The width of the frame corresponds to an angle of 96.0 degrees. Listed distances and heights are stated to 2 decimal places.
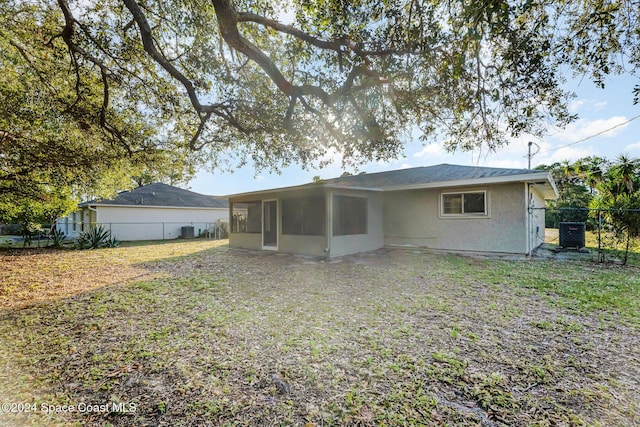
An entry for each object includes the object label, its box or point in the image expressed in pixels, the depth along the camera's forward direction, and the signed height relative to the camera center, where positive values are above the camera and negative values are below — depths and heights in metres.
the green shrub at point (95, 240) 13.18 -1.01
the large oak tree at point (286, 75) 4.05 +2.78
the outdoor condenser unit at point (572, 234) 10.27 -0.76
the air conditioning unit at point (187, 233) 19.20 -1.01
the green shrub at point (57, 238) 13.68 -0.89
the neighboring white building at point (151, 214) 17.55 +0.31
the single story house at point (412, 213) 9.05 +0.10
